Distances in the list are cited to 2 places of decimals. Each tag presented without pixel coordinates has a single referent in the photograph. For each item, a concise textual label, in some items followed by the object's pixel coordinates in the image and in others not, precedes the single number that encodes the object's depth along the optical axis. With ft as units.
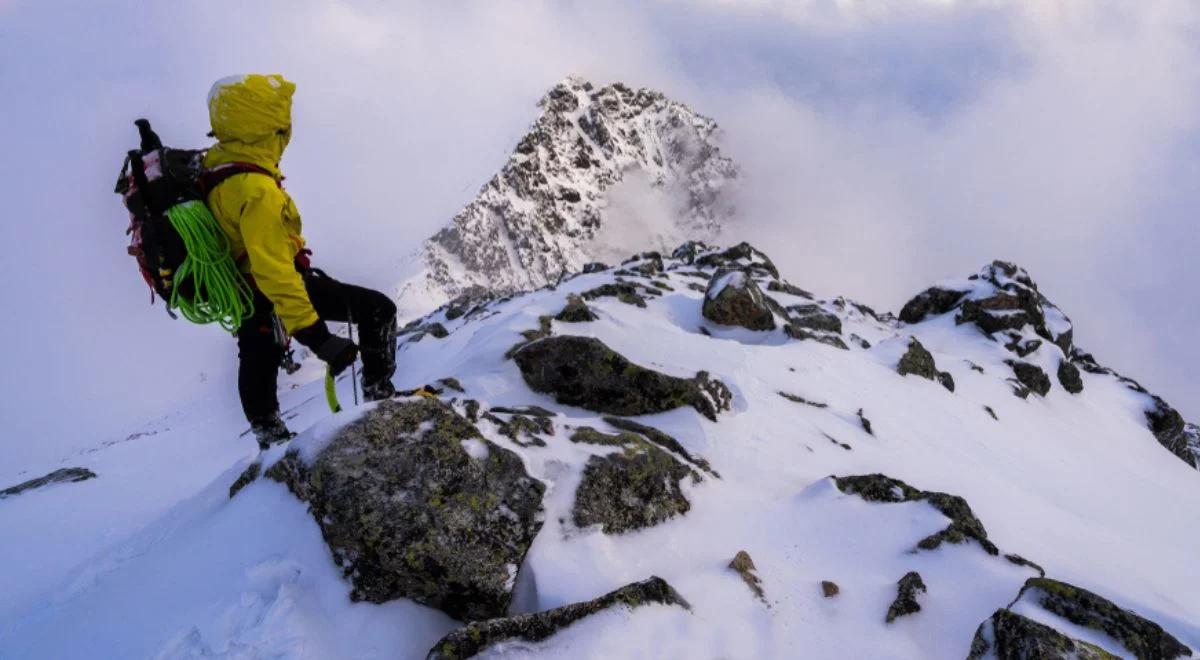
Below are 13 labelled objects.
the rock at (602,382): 23.61
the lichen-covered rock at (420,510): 12.14
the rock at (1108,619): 12.69
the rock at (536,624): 10.49
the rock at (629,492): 14.84
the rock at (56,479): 26.53
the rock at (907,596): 13.92
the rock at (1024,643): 10.61
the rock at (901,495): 18.94
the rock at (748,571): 13.80
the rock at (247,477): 15.33
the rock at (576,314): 40.60
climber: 14.25
